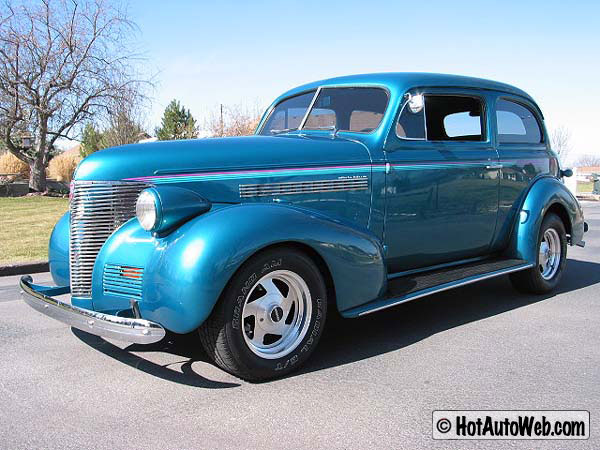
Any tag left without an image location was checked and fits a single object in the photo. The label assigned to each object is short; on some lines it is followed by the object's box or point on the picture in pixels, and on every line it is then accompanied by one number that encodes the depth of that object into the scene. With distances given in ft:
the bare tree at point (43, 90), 65.26
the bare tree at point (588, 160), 273.54
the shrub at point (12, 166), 85.81
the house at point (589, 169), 177.45
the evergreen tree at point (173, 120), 142.20
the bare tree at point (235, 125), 80.13
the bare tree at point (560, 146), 124.52
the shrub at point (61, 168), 93.61
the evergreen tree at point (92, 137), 76.54
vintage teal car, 10.25
